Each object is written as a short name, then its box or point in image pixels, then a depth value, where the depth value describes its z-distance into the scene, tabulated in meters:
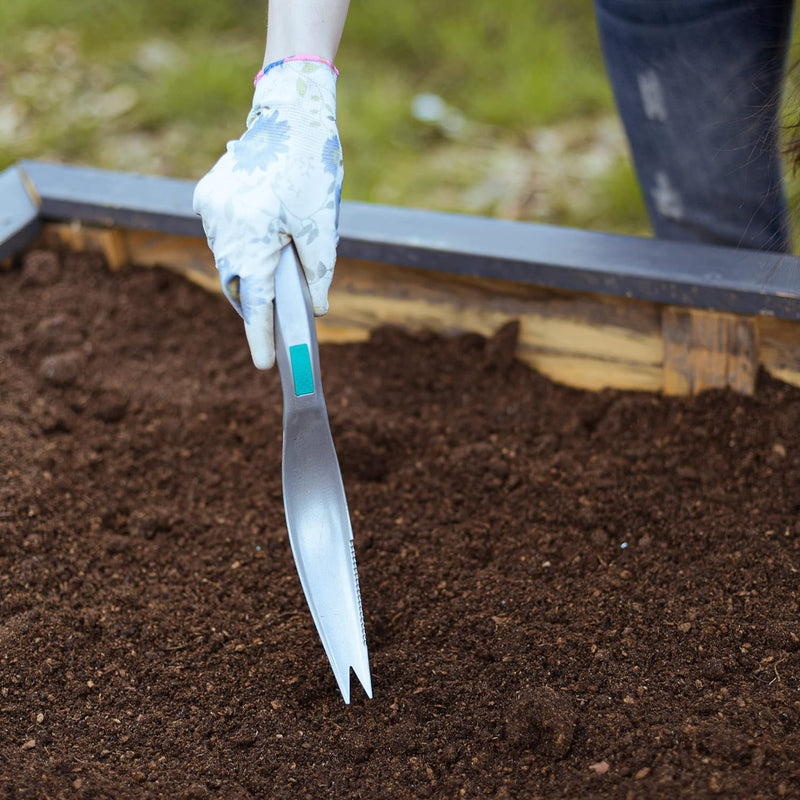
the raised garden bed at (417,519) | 1.19
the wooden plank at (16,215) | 1.99
